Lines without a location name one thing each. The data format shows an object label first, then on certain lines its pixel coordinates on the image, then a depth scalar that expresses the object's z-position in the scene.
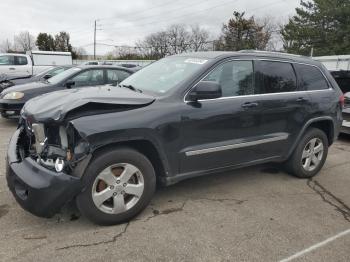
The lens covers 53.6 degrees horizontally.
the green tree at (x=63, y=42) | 61.34
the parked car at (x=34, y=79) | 9.77
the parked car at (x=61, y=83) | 7.79
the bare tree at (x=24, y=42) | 80.23
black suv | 3.07
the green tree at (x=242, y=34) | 45.25
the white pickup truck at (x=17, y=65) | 14.42
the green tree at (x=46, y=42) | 60.59
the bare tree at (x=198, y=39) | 61.28
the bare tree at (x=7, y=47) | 80.86
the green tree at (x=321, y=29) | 29.14
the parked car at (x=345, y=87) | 7.28
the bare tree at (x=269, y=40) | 49.40
